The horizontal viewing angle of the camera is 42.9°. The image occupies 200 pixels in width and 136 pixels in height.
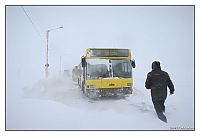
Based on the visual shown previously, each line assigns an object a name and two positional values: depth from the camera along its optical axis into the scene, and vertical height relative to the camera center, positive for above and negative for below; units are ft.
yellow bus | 23.04 -0.30
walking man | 19.29 -0.98
